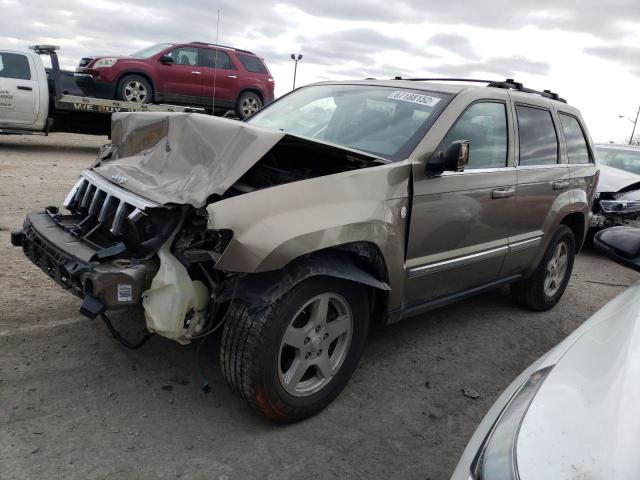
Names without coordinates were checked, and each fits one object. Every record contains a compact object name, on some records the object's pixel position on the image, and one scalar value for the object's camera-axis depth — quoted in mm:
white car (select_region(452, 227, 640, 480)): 1355
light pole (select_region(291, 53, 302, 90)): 17716
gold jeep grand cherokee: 2646
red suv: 11883
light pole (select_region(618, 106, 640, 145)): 36559
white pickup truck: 10797
